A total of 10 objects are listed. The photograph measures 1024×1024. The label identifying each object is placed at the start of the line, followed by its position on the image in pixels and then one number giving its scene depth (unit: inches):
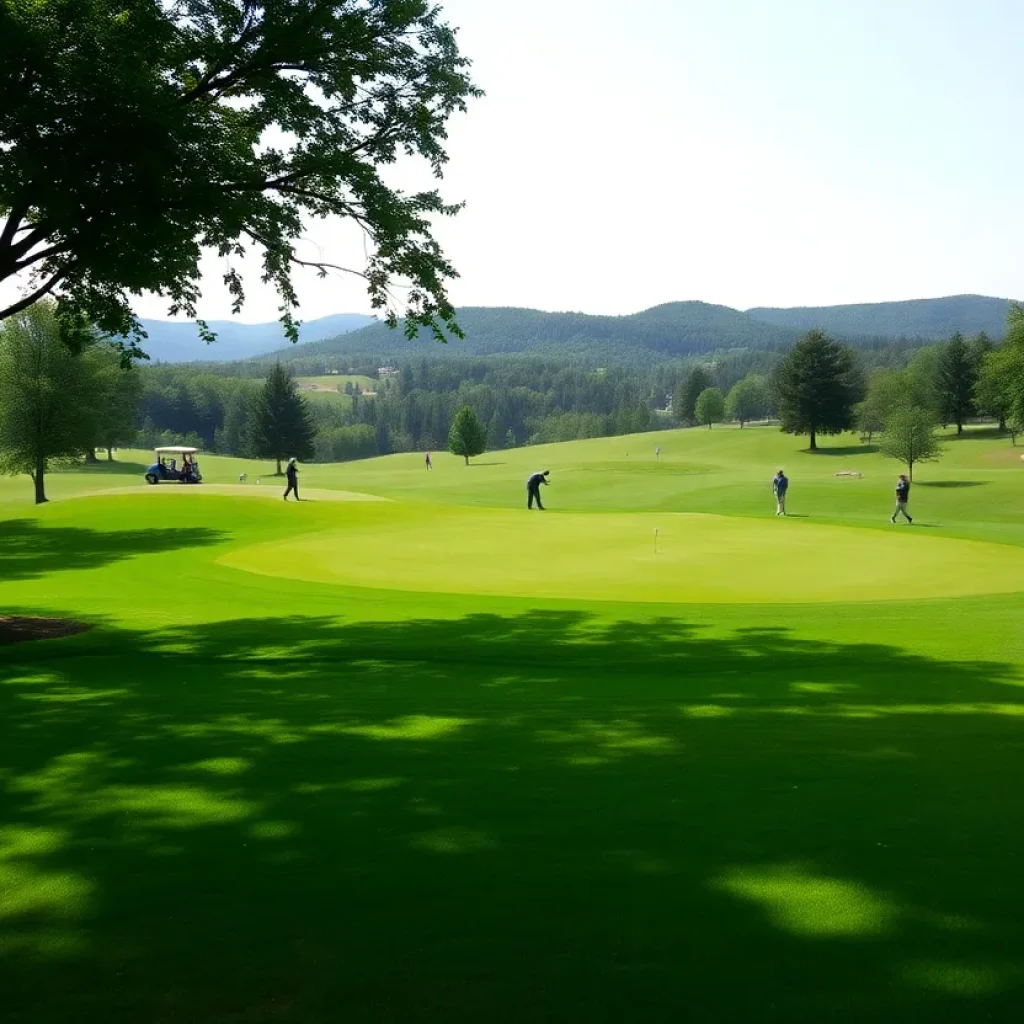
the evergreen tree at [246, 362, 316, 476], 3868.1
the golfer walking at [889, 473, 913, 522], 1590.8
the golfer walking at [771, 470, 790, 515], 1728.6
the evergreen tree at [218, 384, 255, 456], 7017.7
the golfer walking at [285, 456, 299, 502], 1830.7
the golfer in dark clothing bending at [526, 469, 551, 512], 1802.4
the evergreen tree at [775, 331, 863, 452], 3629.4
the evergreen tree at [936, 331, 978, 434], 3880.4
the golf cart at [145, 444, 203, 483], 2573.8
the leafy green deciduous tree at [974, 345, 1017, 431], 2452.0
